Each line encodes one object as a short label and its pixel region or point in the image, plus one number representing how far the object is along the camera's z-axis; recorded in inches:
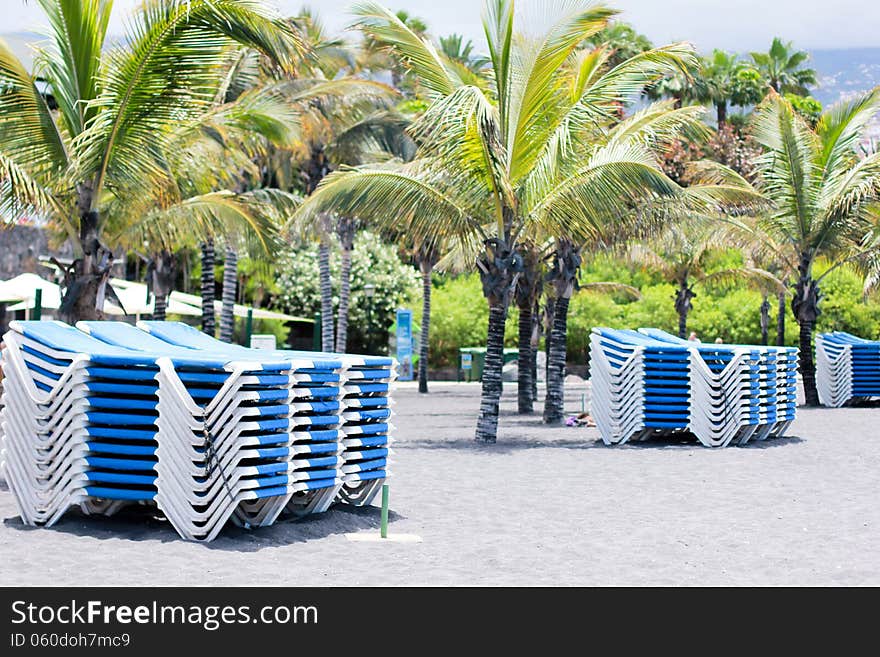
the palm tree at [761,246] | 954.1
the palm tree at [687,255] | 788.0
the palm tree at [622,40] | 1817.5
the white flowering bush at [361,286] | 1653.5
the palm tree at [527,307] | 824.9
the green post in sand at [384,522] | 327.9
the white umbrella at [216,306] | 1200.2
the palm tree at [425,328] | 1211.9
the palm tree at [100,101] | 448.1
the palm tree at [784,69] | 2076.8
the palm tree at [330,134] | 922.7
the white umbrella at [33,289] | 855.7
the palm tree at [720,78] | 1918.1
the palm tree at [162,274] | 890.1
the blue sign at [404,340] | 1407.5
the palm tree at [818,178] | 898.1
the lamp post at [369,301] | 1580.3
